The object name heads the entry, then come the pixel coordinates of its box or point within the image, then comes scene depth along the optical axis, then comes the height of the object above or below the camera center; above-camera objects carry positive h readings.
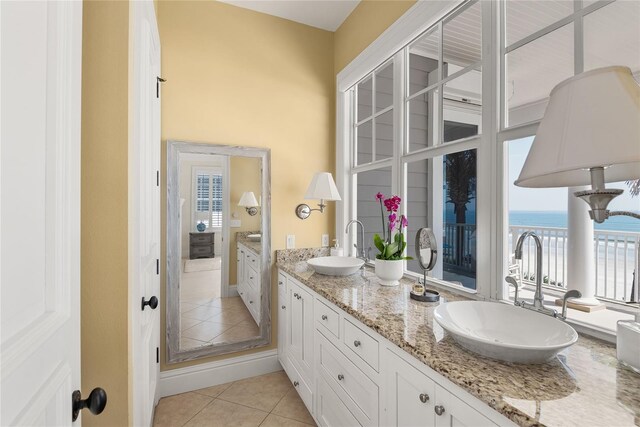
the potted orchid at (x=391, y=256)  1.75 -0.26
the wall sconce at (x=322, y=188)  2.40 +0.19
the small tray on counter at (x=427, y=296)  1.48 -0.41
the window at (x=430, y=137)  1.76 +0.52
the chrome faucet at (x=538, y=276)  1.15 -0.24
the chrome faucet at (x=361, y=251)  2.37 -0.32
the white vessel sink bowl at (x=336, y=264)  2.03 -0.38
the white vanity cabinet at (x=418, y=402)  0.85 -0.60
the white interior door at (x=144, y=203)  1.06 +0.04
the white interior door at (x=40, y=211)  0.48 +0.00
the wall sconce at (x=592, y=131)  0.66 +0.19
